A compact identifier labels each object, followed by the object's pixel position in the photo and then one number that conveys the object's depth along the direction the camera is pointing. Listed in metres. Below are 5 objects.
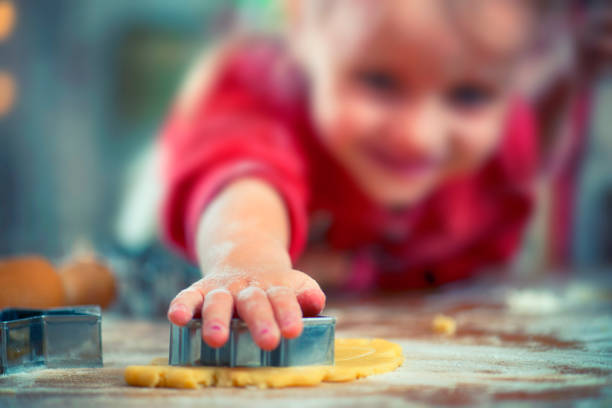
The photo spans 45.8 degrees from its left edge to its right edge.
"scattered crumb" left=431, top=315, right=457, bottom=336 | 0.89
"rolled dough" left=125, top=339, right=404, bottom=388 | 0.55
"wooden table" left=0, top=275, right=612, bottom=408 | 0.52
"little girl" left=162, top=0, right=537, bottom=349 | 1.28
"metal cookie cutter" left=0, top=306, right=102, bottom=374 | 0.63
